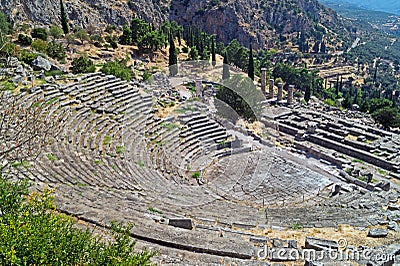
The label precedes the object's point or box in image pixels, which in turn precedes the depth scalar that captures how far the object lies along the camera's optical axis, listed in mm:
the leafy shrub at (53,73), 25786
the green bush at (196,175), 19708
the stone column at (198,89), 33562
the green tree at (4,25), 35144
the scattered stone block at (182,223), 10461
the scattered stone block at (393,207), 15173
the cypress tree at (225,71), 45200
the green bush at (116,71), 28781
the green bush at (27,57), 27656
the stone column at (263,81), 40028
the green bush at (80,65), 31336
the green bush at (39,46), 34688
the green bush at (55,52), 35334
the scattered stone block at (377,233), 11602
